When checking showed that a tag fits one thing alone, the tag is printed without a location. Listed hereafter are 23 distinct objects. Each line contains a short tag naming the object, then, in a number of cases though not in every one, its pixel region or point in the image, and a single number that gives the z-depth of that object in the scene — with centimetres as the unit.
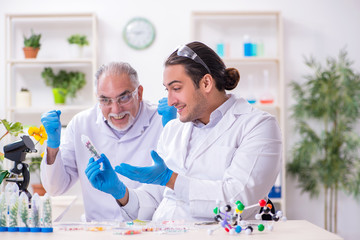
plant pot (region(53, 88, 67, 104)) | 469
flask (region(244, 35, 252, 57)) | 471
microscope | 191
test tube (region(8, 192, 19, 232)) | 168
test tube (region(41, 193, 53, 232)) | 165
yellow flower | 209
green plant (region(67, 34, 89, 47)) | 470
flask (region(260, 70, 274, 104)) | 472
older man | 253
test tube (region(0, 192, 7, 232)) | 170
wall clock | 488
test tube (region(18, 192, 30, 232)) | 167
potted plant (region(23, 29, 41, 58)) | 469
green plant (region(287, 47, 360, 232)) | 463
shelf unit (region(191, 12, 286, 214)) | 491
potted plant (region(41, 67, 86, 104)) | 470
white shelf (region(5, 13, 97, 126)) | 488
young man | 190
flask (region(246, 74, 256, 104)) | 483
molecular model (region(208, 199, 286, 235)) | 163
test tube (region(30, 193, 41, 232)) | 166
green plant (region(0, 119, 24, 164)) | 203
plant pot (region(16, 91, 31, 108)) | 467
